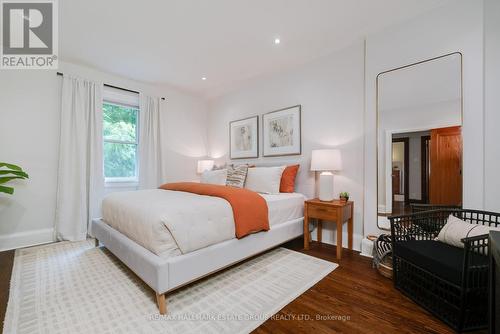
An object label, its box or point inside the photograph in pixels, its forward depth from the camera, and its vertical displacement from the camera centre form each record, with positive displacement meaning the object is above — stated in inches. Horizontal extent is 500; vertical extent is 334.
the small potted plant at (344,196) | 103.9 -13.5
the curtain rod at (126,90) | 143.6 +53.0
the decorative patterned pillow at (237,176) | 132.4 -5.4
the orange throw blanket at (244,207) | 81.3 -15.5
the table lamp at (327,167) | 105.5 +0.5
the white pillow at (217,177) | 131.8 -6.0
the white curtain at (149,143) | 156.3 +17.7
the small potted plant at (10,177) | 96.0 -4.3
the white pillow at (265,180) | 121.5 -7.0
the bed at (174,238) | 63.7 -24.5
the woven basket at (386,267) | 80.1 -36.5
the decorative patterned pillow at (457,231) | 60.7 -18.0
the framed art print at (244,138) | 156.2 +21.9
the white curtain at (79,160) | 123.2 +3.9
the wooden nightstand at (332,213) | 96.8 -21.0
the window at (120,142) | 148.4 +17.2
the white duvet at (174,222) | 64.4 -17.8
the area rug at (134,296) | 57.3 -41.1
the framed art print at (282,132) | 132.5 +22.8
